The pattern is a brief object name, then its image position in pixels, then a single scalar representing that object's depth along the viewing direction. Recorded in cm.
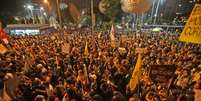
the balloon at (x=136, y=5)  1841
